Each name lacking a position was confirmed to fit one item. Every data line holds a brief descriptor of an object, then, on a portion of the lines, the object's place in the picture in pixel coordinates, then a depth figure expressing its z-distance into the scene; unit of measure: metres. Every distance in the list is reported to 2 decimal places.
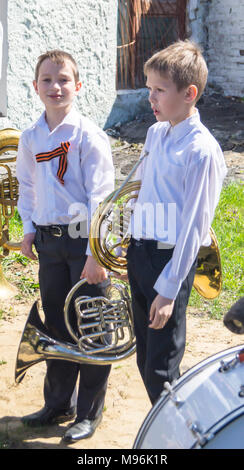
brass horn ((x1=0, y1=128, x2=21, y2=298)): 7.00
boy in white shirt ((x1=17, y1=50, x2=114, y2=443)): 5.14
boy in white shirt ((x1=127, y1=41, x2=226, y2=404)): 4.13
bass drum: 3.46
